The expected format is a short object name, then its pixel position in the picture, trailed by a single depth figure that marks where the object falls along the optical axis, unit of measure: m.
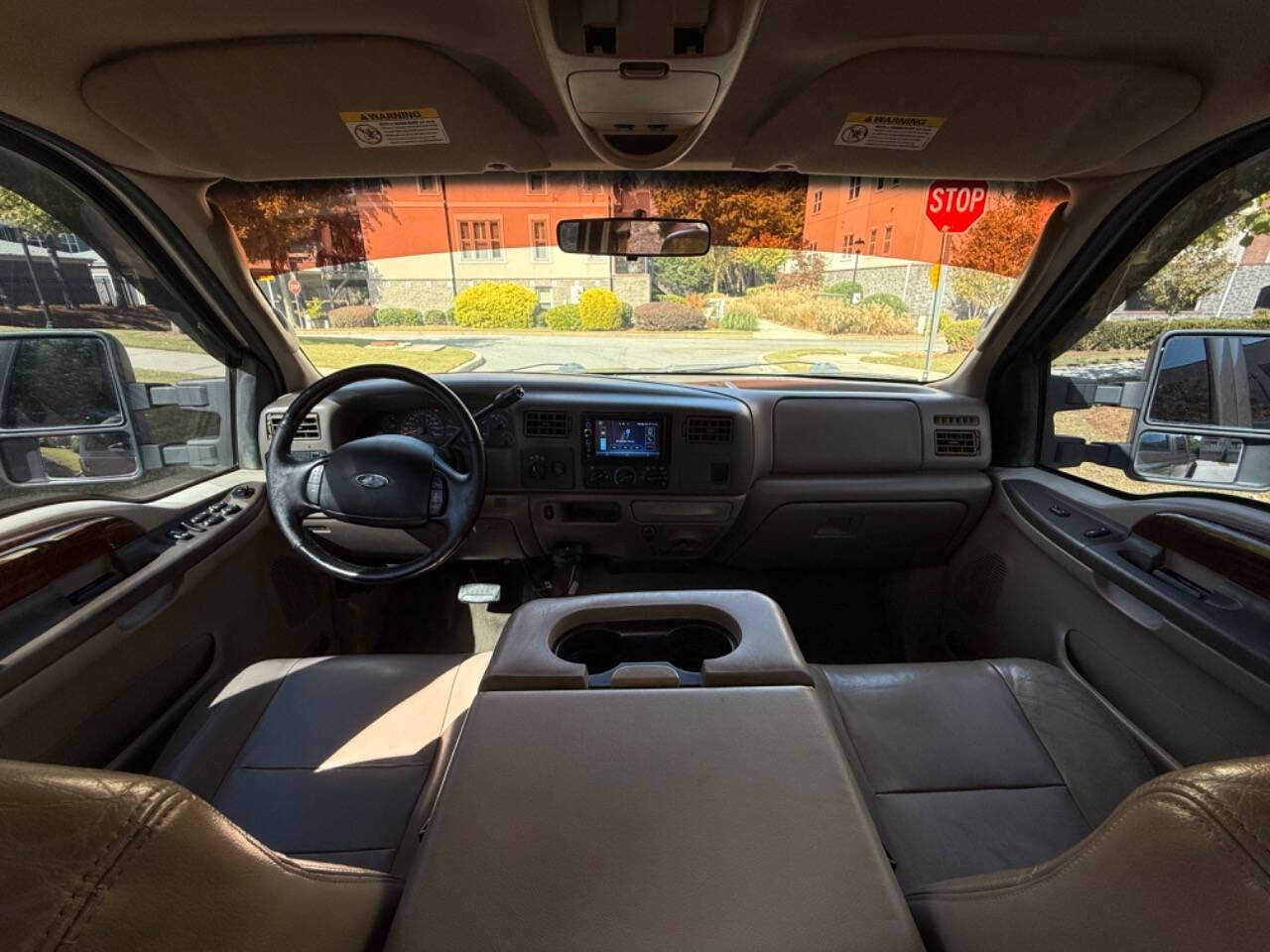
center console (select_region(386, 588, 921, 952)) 0.63
